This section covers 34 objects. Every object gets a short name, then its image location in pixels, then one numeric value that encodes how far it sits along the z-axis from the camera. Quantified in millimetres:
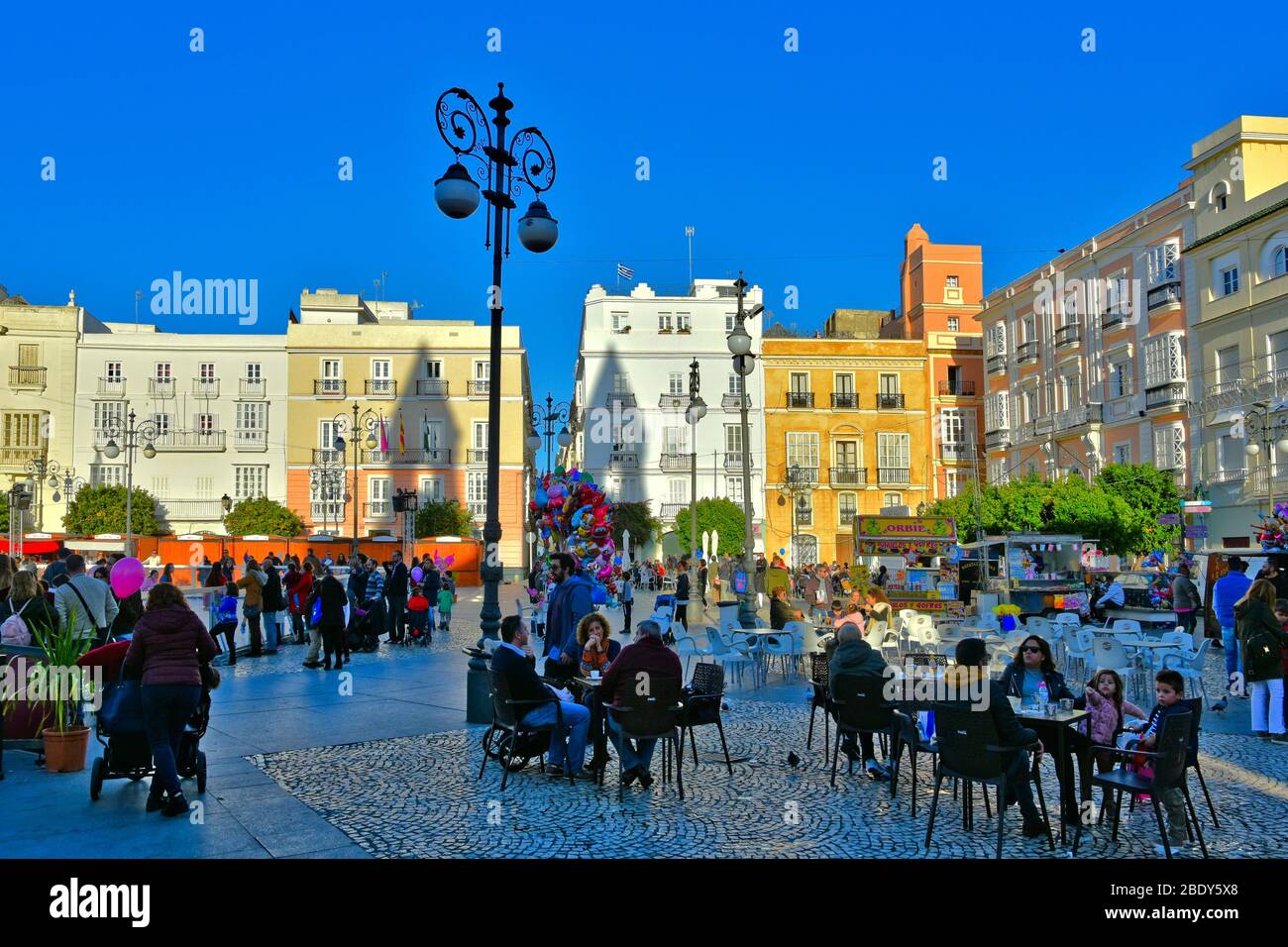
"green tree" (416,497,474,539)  47719
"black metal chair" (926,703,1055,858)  5840
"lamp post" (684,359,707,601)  22328
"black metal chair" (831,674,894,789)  7402
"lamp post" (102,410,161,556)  46003
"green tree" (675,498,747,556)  46844
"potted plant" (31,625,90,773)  7383
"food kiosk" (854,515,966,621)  20516
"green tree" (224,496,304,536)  46938
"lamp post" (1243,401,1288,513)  26986
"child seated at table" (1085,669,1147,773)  6391
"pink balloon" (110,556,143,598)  11562
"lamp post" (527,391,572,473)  23047
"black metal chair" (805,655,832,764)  8156
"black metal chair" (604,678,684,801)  7152
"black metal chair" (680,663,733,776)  8008
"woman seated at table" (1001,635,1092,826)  6883
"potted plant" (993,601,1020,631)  16922
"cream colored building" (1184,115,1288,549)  28750
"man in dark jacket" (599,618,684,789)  7211
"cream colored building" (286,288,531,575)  50531
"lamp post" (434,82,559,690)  9031
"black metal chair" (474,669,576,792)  7309
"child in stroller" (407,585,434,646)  17922
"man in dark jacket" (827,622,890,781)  7543
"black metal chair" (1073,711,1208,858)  5590
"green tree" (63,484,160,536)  46062
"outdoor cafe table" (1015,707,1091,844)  6133
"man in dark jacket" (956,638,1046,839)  5941
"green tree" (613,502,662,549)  48753
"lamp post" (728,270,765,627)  16062
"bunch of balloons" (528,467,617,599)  16078
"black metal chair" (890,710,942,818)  6836
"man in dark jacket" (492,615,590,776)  7312
